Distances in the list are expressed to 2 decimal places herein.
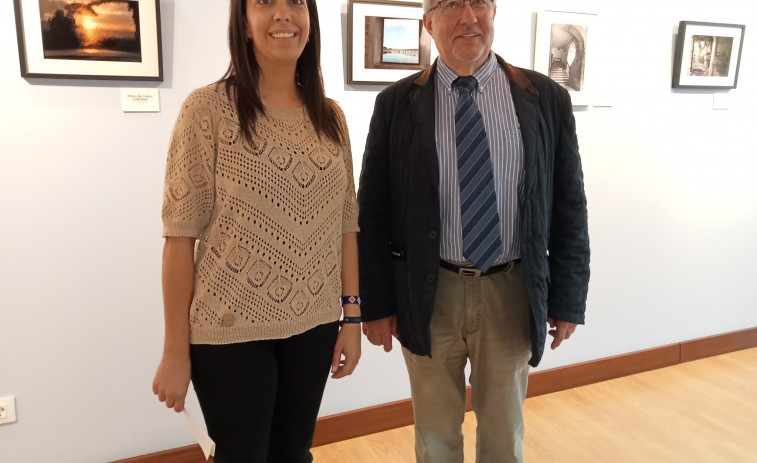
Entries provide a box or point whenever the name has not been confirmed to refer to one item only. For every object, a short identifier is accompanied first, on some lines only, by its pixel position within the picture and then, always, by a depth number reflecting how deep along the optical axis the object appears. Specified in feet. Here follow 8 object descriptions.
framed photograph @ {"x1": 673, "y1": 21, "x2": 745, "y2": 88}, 8.82
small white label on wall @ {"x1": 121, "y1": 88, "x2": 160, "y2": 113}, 6.12
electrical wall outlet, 6.13
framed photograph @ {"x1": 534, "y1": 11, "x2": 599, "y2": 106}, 7.93
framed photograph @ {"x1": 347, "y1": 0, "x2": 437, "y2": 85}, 6.91
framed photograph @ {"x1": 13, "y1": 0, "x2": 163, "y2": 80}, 5.66
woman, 3.64
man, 4.60
